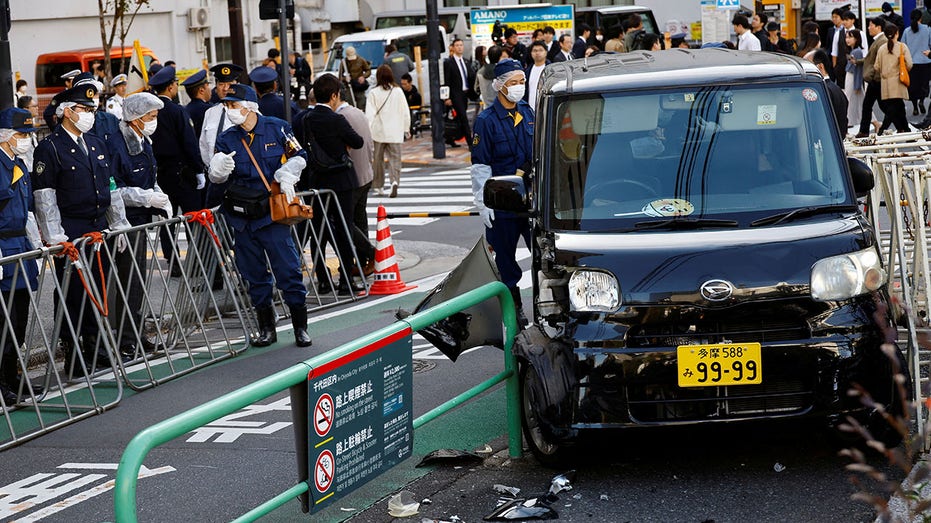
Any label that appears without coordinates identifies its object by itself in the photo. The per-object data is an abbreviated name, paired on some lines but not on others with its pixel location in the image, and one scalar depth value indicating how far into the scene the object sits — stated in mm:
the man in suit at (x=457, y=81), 24219
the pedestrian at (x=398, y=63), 25953
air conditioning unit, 37875
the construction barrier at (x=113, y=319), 8438
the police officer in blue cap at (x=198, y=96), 13352
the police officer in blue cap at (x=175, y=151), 12461
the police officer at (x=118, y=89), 14102
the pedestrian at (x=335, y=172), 11852
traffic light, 15027
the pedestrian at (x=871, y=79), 20250
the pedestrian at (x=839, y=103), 11667
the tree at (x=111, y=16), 24594
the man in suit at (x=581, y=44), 23156
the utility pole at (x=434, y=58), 23141
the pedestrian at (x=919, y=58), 22344
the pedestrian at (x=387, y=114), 18125
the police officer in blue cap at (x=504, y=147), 9844
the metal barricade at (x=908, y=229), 6684
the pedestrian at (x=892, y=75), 19812
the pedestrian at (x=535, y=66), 17250
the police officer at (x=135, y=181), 9711
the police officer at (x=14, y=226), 8539
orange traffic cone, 12273
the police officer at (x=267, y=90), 13266
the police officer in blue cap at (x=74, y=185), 9117
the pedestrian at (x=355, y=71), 23984
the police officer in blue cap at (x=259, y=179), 9547
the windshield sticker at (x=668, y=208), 6555
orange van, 31562
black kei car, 5941
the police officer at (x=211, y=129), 11273
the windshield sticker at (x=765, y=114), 6820
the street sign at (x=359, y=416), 5027
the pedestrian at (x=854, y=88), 21730
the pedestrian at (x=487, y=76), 22594
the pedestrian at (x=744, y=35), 20844
